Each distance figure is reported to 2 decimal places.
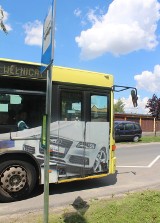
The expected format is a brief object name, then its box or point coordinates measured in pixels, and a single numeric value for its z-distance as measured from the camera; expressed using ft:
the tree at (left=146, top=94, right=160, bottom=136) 137.08
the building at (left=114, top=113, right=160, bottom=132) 178.81
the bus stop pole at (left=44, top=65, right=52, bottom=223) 14.92
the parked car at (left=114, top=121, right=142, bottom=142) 87.92
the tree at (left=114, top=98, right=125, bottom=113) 339.87
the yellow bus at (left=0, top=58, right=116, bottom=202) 23.49
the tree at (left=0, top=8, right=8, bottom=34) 29.45
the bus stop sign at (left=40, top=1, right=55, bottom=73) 14.24
